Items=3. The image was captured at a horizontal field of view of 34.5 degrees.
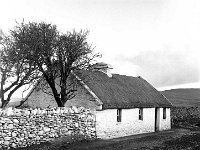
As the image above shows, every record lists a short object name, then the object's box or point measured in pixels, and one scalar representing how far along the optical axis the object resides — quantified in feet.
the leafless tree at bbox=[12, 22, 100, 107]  94.02
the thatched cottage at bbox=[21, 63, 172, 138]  93.25
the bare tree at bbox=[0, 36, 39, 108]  86.69
